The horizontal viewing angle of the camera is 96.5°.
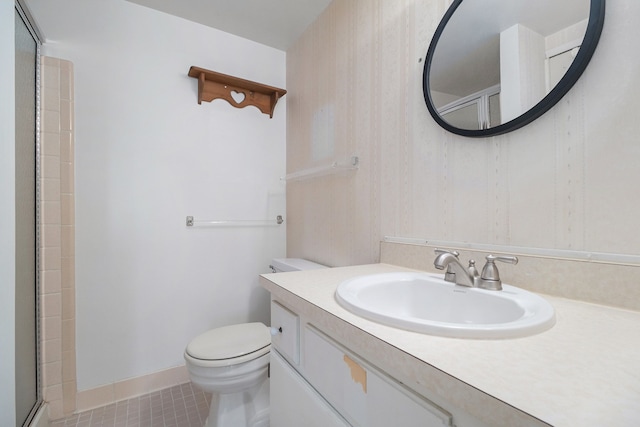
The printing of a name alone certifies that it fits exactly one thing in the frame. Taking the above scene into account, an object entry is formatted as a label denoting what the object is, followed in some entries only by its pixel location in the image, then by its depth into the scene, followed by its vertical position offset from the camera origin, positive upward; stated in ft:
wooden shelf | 5.83 +2.76
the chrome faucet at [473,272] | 2.46 -0.54
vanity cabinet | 1.60 -1.23
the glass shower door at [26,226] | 3.83 -0.14
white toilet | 3.97 -2.24
